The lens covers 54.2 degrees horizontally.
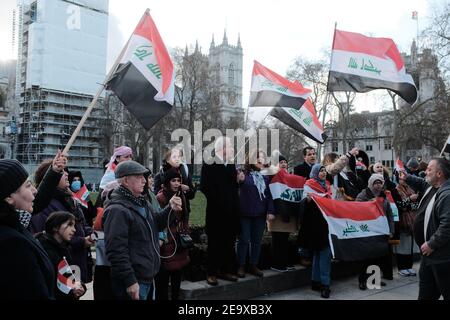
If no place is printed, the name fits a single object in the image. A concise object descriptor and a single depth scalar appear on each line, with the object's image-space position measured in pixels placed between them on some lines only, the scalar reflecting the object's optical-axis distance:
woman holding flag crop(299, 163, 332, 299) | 6.45
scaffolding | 64.81
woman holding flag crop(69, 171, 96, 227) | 6.76
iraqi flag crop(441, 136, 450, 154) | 6.87
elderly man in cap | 3.58
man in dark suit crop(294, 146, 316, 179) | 7.74
